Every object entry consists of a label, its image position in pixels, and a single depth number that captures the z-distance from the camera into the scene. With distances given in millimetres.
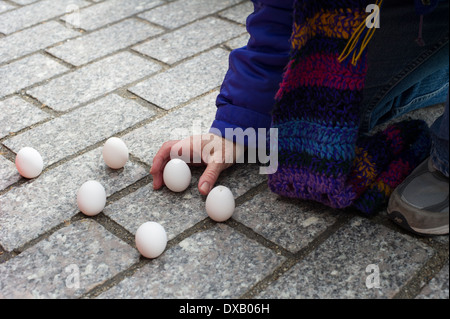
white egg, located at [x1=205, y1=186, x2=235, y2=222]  1368
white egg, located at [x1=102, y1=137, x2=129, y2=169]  1567
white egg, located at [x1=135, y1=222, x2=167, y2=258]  1268
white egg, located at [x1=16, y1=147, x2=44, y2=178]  1561
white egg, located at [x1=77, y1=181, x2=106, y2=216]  1406
